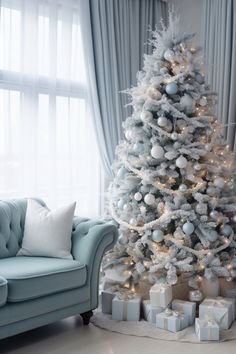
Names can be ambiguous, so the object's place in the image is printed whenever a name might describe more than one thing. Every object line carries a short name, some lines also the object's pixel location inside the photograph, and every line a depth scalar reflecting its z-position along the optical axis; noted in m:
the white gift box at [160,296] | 3.54
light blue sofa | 3.01
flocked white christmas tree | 3.73
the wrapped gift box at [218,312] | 3.44
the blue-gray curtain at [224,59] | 4.55
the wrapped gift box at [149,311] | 3.54
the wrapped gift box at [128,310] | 3.60
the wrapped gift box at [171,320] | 3.39
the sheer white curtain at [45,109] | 4.08
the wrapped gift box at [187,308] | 3.54
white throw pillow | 3.54
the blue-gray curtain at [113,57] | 4.54
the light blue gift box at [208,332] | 3.24
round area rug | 3.29
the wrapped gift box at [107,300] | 3.71
